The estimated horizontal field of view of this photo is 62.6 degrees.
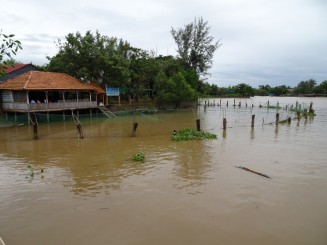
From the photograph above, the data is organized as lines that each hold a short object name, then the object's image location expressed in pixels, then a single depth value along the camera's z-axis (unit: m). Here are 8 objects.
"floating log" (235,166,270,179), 10.53
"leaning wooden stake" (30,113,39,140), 18.28
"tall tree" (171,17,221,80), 51.69
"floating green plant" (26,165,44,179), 10.95
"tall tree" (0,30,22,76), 4.14
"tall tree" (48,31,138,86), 32.62
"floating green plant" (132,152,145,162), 12.94
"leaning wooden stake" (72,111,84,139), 18.37
